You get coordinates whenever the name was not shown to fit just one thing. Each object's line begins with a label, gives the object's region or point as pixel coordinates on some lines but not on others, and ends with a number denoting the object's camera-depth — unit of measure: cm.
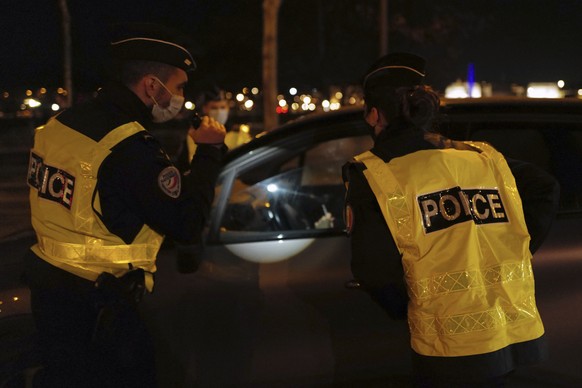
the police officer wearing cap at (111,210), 201
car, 254
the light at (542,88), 2397
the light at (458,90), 1970
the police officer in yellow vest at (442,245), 179
